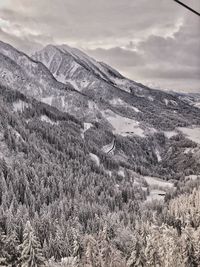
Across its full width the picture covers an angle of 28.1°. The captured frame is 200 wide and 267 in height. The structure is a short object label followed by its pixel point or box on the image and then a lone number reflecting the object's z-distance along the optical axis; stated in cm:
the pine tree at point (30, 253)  8581
